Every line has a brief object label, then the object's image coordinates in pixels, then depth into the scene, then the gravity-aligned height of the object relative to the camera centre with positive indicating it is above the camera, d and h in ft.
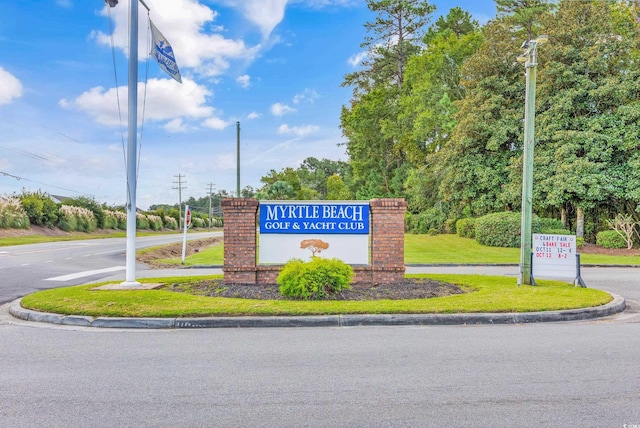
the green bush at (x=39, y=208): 115.24 +1.42
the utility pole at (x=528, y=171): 32.60 +3.65
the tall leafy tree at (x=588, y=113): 68.74 +18.38
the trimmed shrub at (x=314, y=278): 27.30 -4.10
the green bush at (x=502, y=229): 71.26 -1.91
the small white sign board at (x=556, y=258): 32.35 -3.01
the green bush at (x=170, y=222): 206.16 -3.71
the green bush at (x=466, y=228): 90.58 -2.25
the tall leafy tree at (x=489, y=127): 82.99 +17.98
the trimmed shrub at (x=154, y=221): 189.46 -3.21
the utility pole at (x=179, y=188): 256.89 +16.72
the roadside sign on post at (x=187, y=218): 55.75 -0.43
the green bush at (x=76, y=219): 127.54 -1.69
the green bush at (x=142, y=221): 181.90 -2.92
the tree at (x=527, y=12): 93.35 +45.73
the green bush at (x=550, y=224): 75.18 -1.01
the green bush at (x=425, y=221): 110.87 -0.99
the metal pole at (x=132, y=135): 30.01 +5.66
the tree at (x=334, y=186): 219.65 +16.60
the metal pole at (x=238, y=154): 108.06 +16.13
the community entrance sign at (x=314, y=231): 32.86 -1.13
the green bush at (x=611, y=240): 71.97 -3.56
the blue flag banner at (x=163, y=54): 30.55 +11.86
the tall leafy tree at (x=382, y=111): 132.16 +33.37
